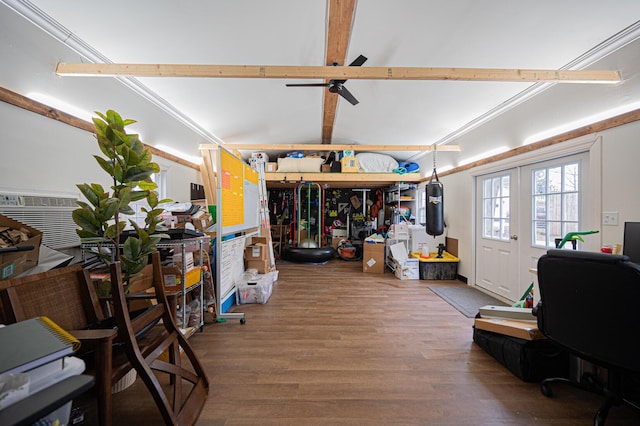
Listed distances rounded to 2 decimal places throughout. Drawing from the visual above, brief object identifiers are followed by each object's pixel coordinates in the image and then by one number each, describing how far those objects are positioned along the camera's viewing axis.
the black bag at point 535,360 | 1.71
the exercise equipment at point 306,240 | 5.75
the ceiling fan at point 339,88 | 2.83
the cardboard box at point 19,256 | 1.39
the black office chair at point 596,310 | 1.14
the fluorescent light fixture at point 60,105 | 1.88
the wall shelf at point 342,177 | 5.35
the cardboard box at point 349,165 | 5.39
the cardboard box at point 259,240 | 3.71
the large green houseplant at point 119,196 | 1.60
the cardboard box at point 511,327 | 1.78
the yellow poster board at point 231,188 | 2.64
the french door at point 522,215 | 2.52
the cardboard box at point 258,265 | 3.55
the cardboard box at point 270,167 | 5.58
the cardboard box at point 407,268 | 4.40
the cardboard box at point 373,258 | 4.89
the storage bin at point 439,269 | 4.38
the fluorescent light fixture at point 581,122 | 1.98
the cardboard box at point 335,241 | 7.18
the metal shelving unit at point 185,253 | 2.09
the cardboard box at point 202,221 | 2.92
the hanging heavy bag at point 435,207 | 4.01
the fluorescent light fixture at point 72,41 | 1.68
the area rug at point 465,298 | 3.00
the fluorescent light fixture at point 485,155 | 3.30
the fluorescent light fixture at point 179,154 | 3.35
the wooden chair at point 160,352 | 1.19
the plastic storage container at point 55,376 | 0.69
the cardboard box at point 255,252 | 3.58
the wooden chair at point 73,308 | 1.08
